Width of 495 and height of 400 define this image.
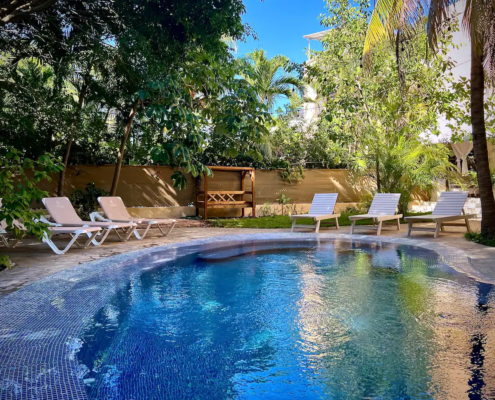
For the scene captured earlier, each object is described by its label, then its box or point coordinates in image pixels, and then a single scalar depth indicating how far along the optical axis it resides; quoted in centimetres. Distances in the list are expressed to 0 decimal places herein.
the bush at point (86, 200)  1208
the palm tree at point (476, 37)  761
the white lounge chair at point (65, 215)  799
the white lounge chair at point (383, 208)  1012
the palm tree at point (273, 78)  1930
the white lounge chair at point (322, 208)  1075
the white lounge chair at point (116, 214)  951
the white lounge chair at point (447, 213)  911
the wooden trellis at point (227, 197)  1409
